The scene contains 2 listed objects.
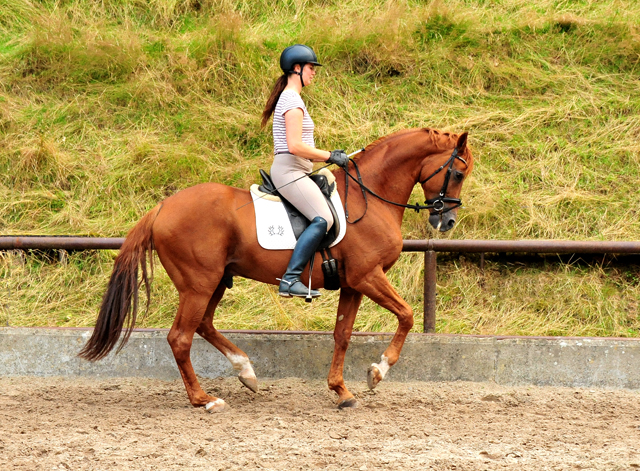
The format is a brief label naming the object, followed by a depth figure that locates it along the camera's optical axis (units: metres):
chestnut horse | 10.83
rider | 10.52
